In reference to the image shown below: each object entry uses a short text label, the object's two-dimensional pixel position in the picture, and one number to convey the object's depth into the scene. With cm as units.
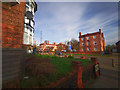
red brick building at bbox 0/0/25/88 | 178
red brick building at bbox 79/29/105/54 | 2736
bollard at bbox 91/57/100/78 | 448
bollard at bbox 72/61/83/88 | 291
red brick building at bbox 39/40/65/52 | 5324
